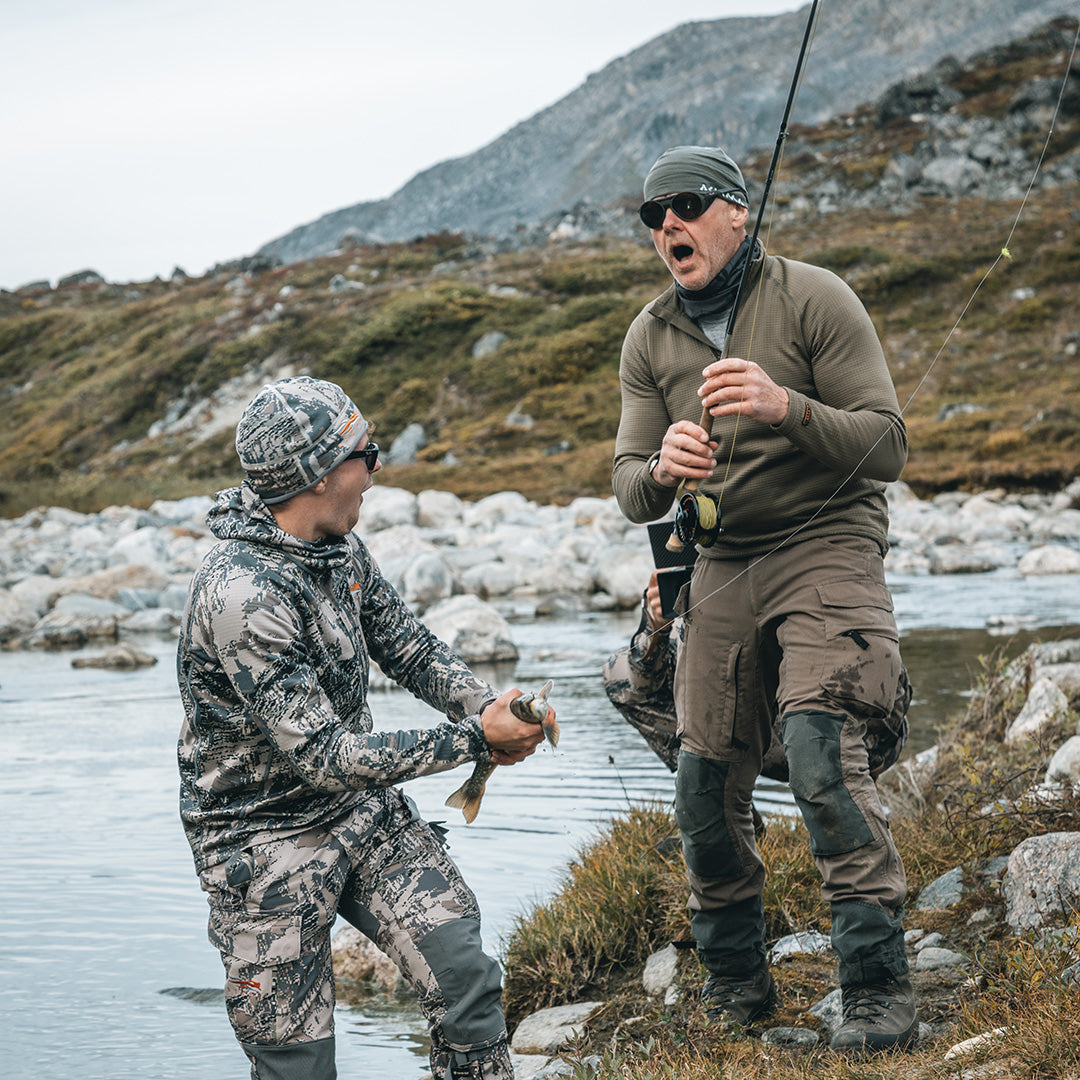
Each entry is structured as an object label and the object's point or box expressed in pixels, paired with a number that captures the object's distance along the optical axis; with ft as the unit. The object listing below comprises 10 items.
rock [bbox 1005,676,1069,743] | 18.17
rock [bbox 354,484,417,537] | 74.28
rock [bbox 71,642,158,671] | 42.75
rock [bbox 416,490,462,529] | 77.05
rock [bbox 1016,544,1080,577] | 52.49
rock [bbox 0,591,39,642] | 50.90
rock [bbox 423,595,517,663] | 39.14
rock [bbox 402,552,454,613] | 50.72
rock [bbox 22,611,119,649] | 49.32
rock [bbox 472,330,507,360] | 144.46
